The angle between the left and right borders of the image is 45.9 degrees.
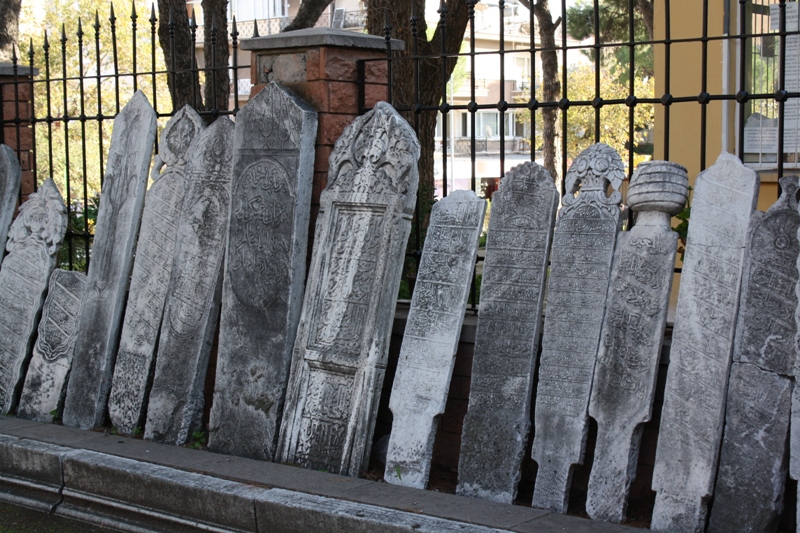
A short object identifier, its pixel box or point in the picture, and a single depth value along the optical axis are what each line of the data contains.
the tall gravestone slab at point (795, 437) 3.37
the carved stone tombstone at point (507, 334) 4.03
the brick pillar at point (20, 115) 6.81
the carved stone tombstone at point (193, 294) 5.04
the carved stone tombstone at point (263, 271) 4.75
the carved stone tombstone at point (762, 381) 3.44
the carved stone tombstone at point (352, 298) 4.42
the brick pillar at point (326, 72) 4.95
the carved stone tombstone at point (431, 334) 4.21
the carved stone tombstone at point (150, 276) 5.23
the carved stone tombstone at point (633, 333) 3.74
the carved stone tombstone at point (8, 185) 6.23
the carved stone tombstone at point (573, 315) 3.88
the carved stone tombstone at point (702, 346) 3.56
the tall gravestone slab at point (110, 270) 5.40
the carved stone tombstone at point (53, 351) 5.57
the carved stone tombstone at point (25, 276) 5.80
